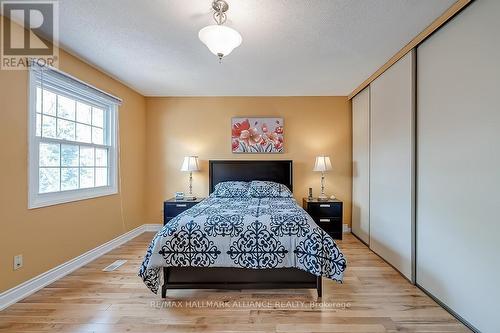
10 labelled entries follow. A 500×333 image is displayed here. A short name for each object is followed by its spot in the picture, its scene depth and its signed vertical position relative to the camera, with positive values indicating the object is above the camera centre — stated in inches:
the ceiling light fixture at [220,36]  68.4 +37.5
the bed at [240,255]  81.1 -29.1
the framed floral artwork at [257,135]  163.6 +21.7
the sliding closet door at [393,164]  95.8 +1.8
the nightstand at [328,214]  146.9 -28.0
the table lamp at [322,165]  151.9 +1.6
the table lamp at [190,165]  154.9 +1.3
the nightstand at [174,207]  148.0 -24.3
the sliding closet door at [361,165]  137.0 +1.7
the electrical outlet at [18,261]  81.3 -32.0
